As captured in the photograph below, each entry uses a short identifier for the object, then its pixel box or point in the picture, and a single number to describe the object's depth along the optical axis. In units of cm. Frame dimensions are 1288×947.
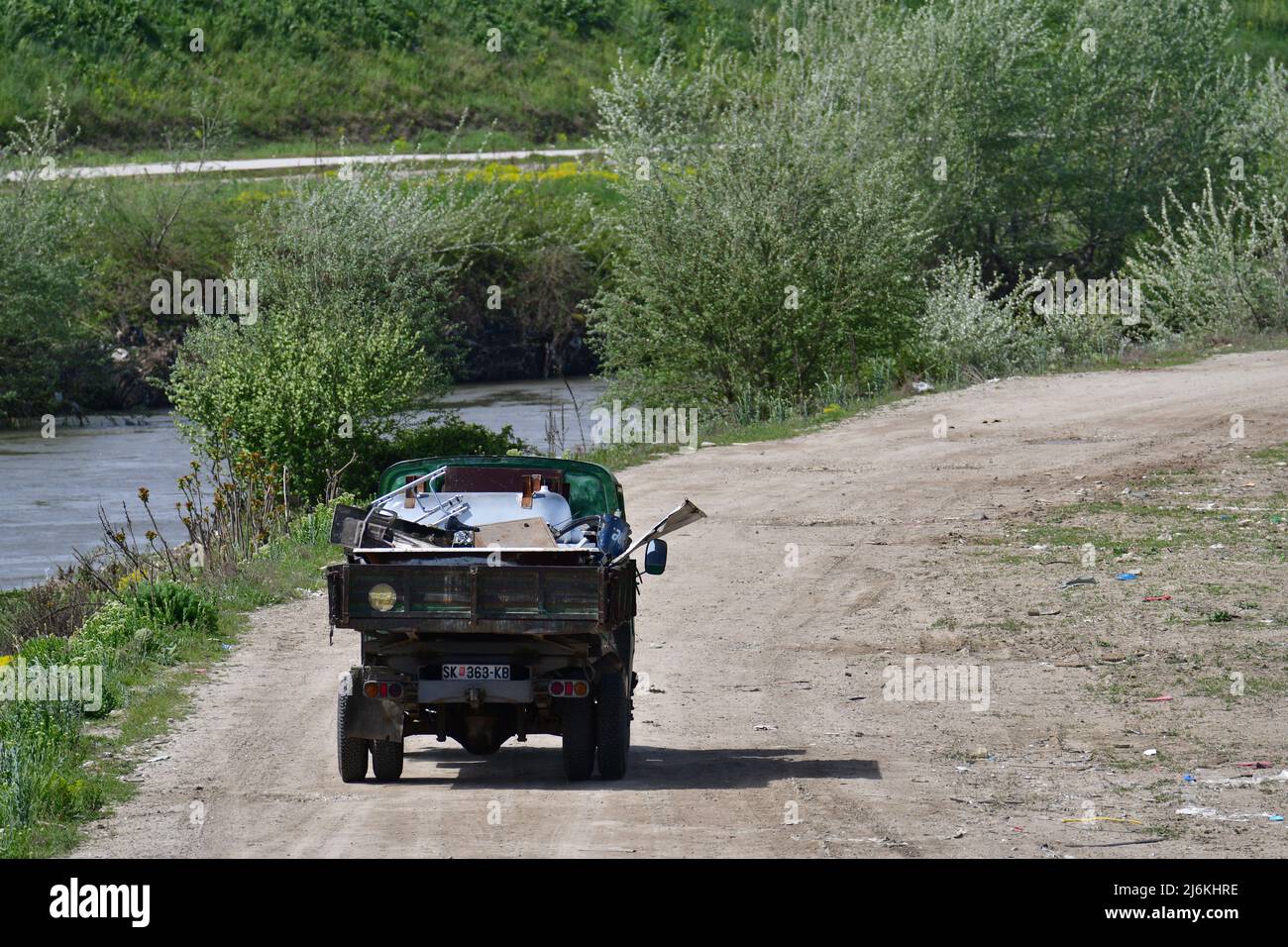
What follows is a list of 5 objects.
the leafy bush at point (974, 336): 3459
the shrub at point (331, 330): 2472
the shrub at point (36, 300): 3850
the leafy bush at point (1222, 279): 3781
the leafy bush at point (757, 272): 3183
